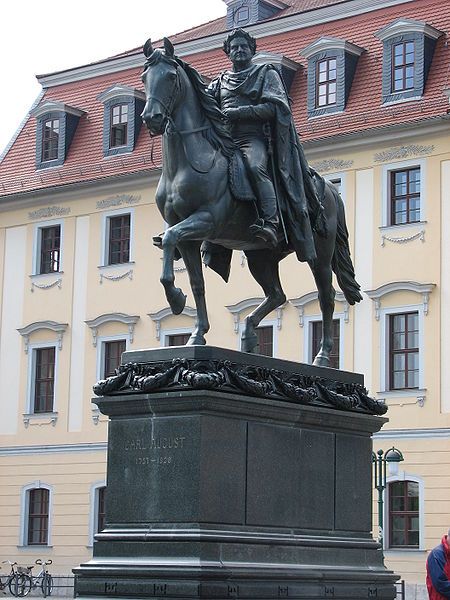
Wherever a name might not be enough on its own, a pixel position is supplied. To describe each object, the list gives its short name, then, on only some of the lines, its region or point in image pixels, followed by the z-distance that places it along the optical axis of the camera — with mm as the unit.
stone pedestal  11328
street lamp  27031
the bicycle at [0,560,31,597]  37312
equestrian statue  12469
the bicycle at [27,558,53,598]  37188
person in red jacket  12047
